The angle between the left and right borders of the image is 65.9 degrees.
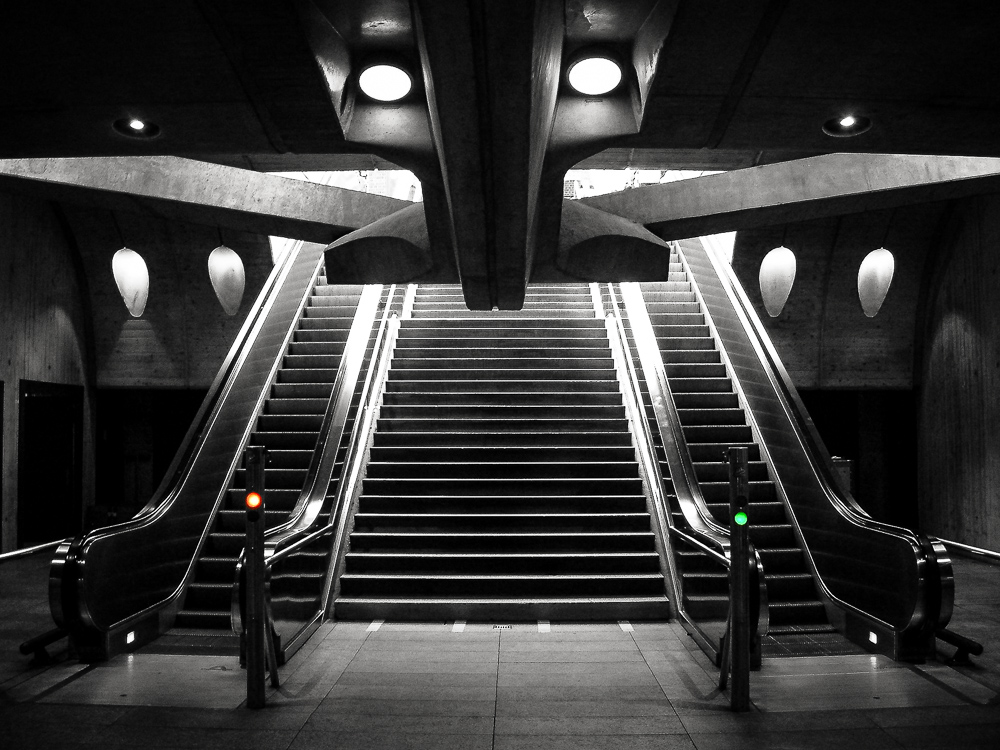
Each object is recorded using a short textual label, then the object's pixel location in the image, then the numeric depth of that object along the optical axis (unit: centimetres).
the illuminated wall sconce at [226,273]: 729
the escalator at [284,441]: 679
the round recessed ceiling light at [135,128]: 459
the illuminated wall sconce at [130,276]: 691
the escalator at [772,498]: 568
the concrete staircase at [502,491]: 686
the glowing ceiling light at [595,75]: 427
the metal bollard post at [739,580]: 451
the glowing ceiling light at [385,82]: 433
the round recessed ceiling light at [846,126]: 458
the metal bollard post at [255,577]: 454
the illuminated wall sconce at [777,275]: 764
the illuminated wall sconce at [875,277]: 760
